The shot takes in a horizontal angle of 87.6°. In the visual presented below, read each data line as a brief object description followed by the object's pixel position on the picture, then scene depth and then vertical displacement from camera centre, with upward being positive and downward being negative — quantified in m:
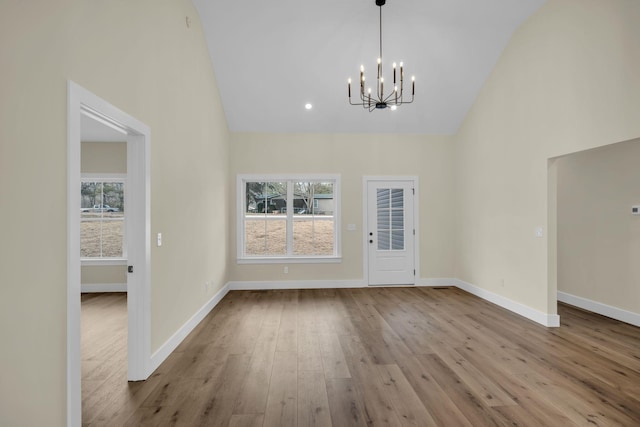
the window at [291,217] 6.40 -0.02
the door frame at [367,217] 6.43 -0.02
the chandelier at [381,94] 3.79 +2.02
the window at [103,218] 6.36 -0.02
